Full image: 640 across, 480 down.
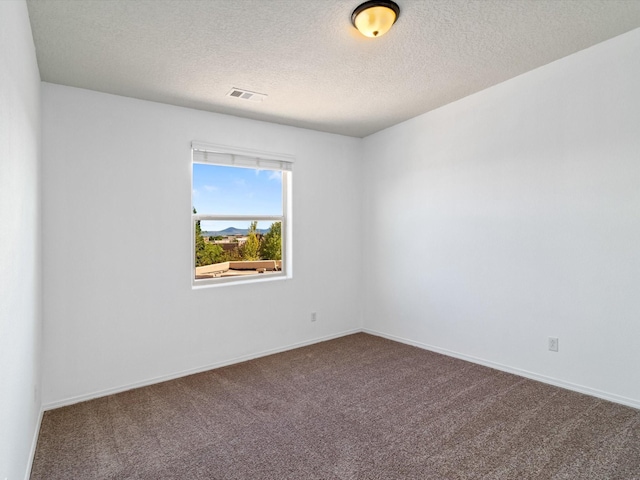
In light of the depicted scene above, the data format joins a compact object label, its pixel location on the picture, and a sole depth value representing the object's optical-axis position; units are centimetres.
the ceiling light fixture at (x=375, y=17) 211
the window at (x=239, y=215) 387
